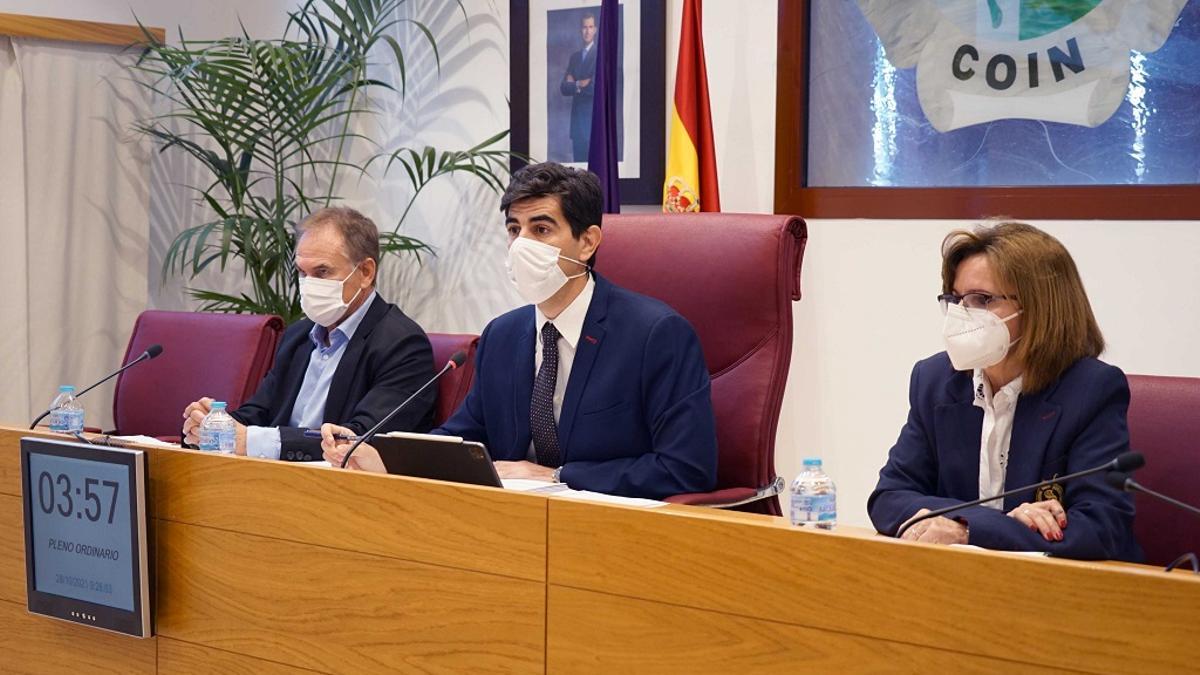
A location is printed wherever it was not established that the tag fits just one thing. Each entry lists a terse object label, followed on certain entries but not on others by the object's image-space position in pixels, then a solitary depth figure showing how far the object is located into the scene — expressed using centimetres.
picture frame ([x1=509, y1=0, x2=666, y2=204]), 404
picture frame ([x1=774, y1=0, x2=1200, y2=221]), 332
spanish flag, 380
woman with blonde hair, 216
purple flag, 388
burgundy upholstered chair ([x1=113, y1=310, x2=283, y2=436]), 361
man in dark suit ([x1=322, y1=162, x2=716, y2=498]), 275
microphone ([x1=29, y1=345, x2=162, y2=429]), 278
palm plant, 441
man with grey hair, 316
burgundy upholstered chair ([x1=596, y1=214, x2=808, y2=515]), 293
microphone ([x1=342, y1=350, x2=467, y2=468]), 238
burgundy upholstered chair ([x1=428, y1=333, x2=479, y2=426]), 327
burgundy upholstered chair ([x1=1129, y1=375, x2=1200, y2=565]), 231
